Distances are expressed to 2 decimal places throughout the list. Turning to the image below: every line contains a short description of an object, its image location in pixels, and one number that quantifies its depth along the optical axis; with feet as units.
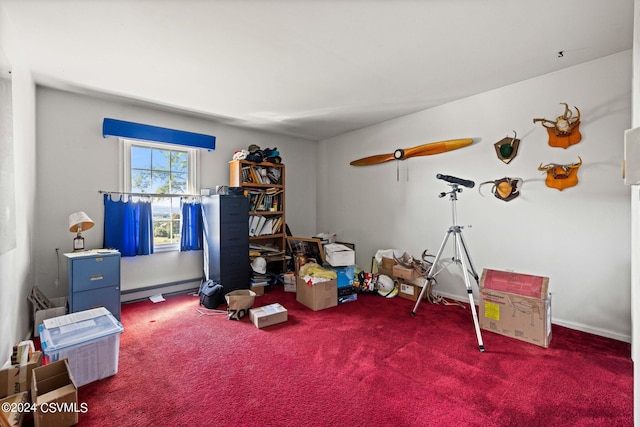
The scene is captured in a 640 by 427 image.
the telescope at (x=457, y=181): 8.48
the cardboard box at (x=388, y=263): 11.87
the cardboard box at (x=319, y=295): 9.99
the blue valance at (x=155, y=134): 10.50
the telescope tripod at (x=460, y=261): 7.18
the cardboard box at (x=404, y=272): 10.77
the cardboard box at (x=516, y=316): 7.33
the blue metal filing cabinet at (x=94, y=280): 8.17
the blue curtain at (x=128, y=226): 10.52
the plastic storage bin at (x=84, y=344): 5.59
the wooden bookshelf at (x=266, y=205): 13.17
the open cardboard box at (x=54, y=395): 4.55
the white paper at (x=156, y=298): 11.23
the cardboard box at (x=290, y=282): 12.28
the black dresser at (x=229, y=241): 10.99
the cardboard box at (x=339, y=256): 11.08
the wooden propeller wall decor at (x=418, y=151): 10.66
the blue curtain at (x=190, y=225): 12.17
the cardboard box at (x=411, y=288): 10.71
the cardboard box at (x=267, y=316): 8.62
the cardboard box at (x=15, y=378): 4.94
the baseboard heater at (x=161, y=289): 11.14
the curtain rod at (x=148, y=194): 10.66
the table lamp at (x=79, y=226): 8.95
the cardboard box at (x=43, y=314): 7.97
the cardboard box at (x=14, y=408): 4.34
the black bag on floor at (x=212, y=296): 10.35
